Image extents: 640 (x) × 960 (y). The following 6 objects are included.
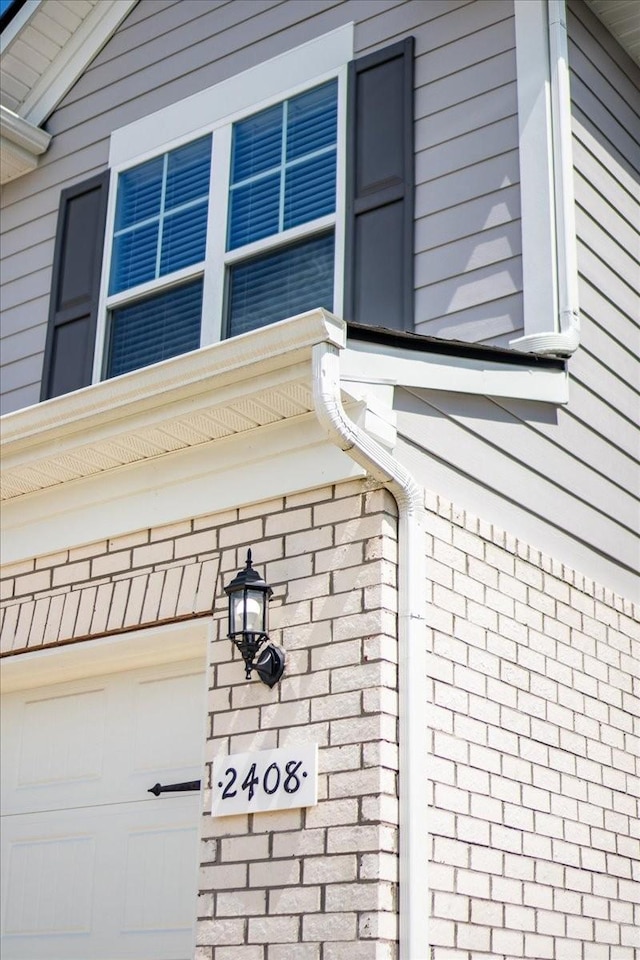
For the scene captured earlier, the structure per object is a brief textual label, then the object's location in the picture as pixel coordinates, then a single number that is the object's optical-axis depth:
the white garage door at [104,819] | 4.85
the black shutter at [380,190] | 5.92
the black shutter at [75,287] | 7.05
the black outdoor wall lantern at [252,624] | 4.37
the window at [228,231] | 6.35
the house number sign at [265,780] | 4.18
